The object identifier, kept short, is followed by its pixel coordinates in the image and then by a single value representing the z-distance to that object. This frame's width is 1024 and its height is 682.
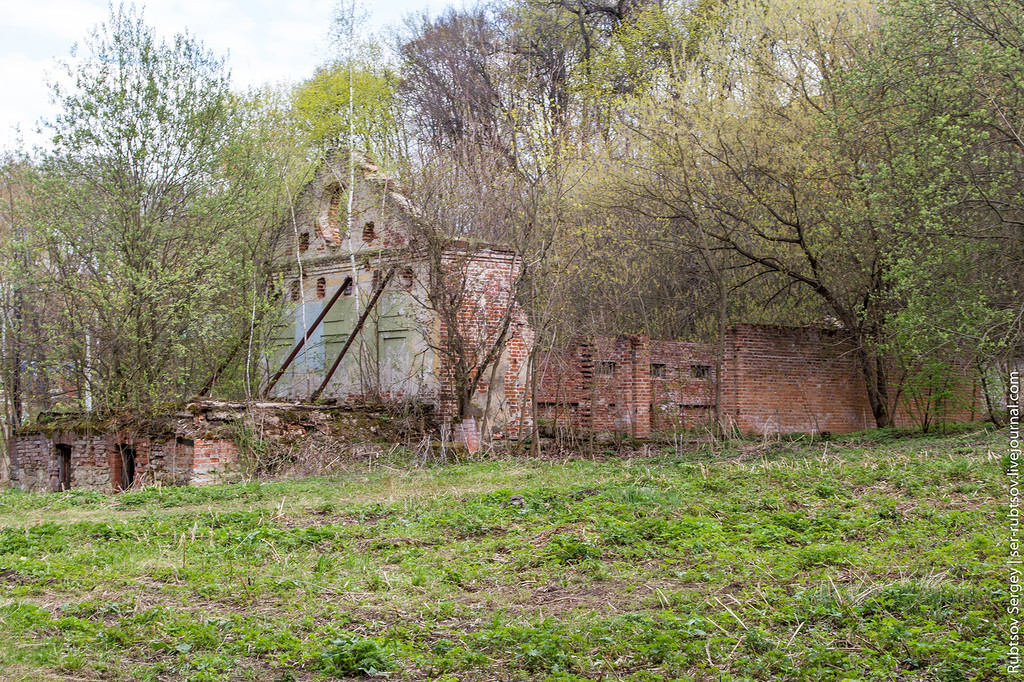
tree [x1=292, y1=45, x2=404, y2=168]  27.16
